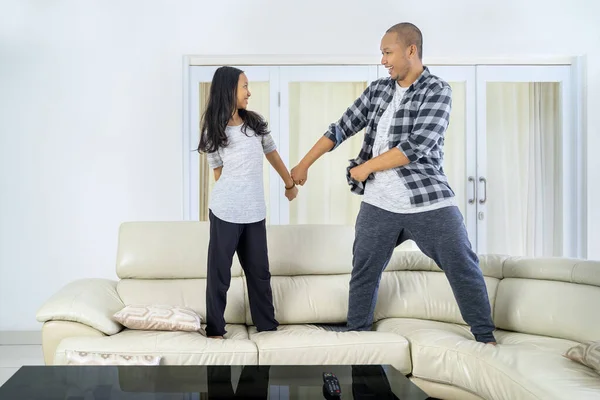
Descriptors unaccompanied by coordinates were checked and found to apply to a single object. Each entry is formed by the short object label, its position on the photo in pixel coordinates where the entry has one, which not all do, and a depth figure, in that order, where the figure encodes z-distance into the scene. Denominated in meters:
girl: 2.58
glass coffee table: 1.59
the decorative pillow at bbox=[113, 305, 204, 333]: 2.43
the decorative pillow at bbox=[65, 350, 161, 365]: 2.04
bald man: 2.39
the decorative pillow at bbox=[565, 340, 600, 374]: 1.83
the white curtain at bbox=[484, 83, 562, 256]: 4.44
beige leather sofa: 2.11
